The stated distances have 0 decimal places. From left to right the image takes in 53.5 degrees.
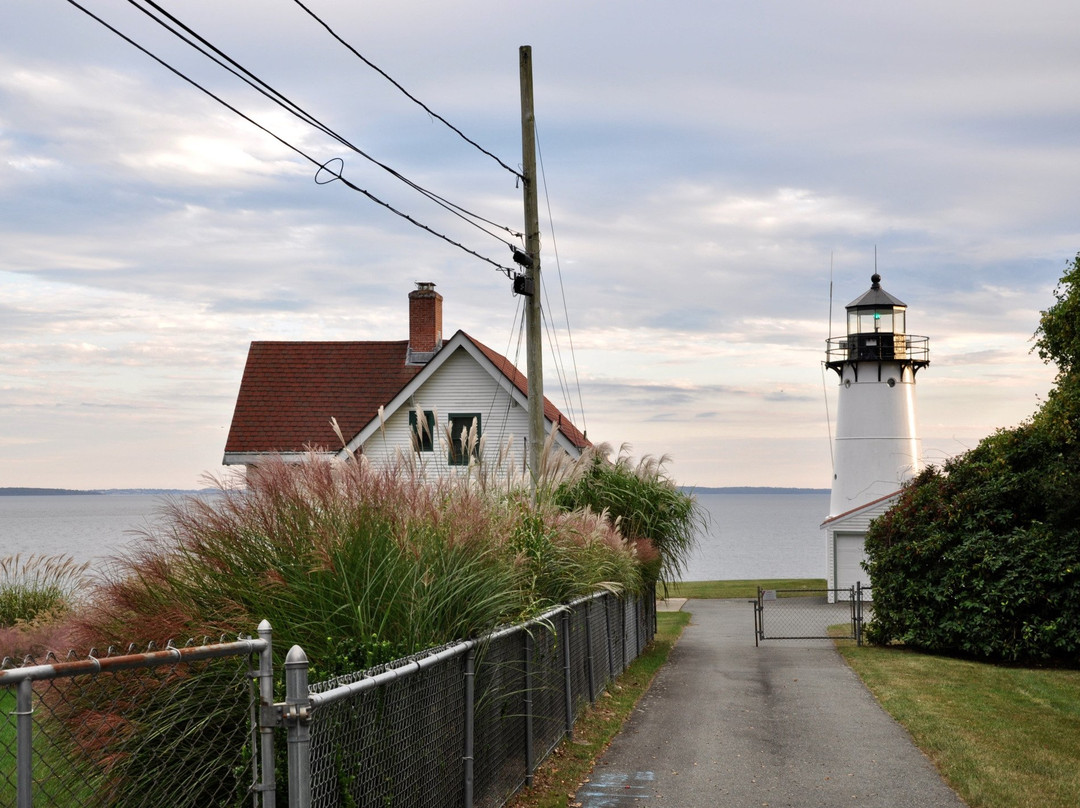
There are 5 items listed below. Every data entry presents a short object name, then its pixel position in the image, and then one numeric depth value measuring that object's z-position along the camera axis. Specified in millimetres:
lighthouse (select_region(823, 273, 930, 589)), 38344
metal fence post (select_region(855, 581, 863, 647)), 21203
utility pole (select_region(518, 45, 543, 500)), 15820
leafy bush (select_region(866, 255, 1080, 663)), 18062
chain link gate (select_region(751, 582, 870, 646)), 21953
